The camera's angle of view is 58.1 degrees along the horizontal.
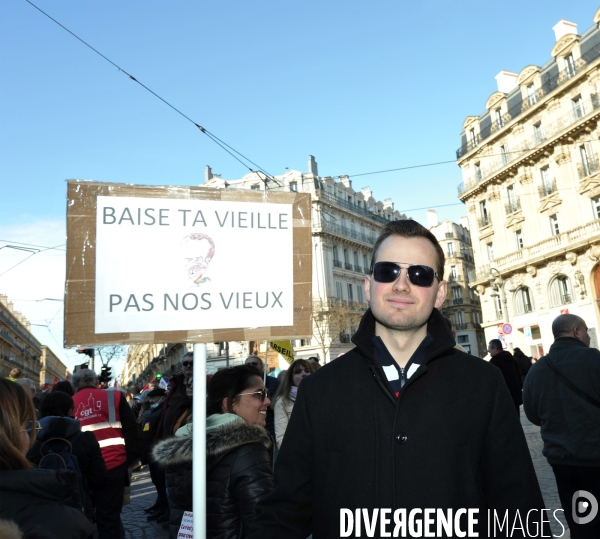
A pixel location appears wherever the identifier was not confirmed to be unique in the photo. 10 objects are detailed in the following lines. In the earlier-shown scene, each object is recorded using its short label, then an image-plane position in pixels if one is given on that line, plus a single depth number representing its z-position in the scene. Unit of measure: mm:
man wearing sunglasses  1675
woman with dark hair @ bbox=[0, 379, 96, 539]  1825
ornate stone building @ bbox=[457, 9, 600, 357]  28266
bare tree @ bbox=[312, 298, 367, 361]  43088
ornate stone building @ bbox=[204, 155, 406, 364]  43844
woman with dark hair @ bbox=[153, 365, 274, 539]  2369
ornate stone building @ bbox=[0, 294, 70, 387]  74138
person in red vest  4848
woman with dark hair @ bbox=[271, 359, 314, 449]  5879
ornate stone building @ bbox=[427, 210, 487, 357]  58531
